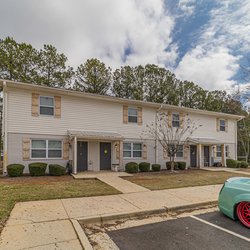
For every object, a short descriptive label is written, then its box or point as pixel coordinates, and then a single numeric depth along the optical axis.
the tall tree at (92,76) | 23.94
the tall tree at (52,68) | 21.09
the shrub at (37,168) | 11.61
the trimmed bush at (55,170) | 12.04
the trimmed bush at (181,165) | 16.61
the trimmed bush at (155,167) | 15.43
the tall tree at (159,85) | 27.47
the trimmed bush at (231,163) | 19.34
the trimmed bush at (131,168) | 13.93
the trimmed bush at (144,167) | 14.89
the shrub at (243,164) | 19.83
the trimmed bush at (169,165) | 16.39
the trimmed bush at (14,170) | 11.18
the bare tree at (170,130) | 16.67
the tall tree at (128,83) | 26.12
